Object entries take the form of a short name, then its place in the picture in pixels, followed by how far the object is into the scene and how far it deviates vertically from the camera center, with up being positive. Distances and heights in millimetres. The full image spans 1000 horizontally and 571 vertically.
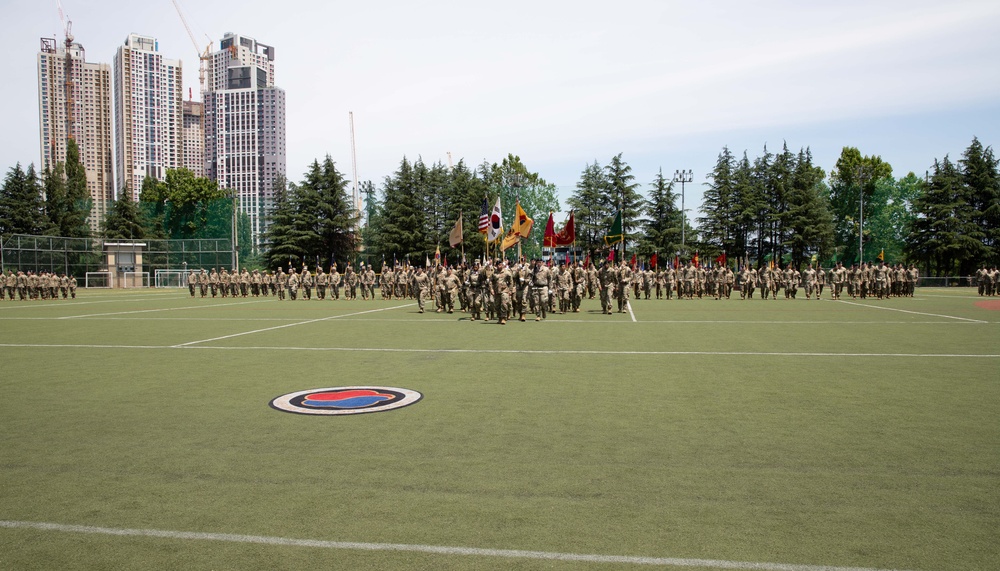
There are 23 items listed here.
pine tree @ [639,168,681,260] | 75188 +5333
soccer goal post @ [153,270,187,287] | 65062 -680
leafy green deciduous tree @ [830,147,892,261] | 83188 +8927
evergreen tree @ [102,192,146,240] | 82000 +6111
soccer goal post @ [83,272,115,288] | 61938 -682
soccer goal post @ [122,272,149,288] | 62375 -721
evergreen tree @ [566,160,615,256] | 75062 +6669
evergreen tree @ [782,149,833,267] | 72062 +5109
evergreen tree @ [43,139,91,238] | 81625 +8084
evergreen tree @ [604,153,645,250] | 76500 +8178
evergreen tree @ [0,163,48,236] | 76938 +7747
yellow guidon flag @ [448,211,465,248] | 29423 +1479
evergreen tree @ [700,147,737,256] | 76125 +6262
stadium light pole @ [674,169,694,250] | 65288 +8889
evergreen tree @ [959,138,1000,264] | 65188 +7466
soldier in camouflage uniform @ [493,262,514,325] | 19484 -651
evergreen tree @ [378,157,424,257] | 74375 +5337
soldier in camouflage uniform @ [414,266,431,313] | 24859 -658
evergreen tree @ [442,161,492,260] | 76000 +7800
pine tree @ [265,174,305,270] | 72000 +3497
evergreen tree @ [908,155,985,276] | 63781 +3645
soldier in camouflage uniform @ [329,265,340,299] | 38250 -807
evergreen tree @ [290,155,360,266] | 73125 +5903
